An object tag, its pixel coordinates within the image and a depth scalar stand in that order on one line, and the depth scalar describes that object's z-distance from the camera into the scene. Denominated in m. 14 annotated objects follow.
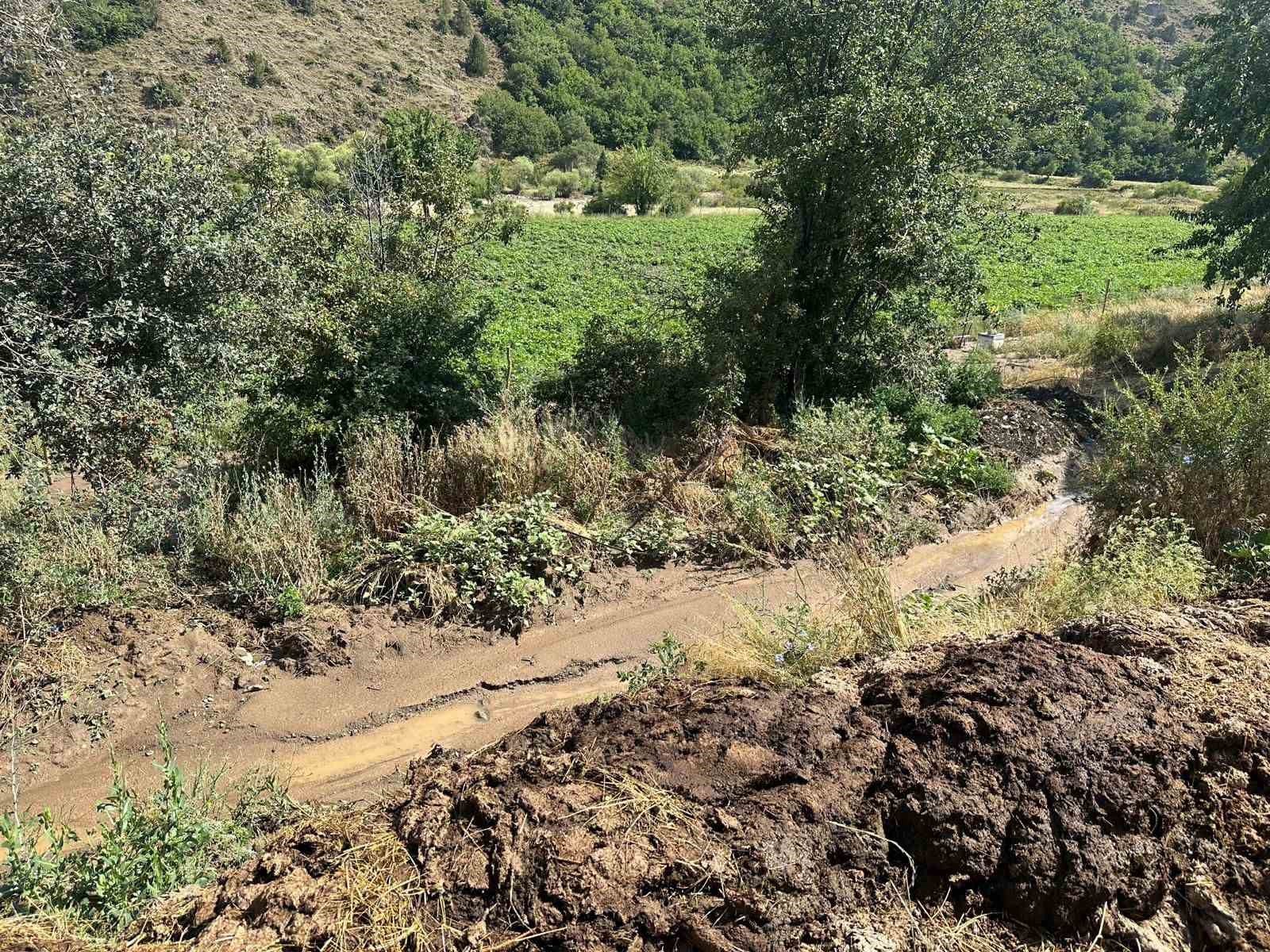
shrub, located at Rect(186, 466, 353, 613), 6.49
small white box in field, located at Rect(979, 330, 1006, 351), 15.49
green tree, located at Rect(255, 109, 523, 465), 8.34
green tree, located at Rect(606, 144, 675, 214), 56.09
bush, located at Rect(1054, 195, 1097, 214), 55.34
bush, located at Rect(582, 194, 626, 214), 56.53
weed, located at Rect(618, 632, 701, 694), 4.89
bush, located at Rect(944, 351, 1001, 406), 11.62
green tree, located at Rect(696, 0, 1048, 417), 9.52
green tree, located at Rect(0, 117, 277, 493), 5.88
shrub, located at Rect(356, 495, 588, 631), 6.68
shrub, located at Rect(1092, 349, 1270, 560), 6.13
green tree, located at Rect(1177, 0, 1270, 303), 12.82
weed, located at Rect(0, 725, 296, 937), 3.11
